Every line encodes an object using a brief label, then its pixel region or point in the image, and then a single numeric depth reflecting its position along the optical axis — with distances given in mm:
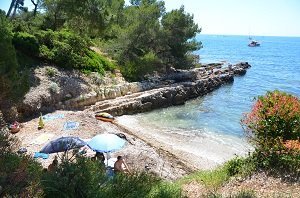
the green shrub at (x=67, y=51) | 22300
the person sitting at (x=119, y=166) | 9877
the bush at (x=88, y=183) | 5540
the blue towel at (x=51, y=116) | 16420
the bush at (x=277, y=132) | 8161
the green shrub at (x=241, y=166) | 8564
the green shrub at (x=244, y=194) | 7039
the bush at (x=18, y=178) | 4844
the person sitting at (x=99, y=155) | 10194
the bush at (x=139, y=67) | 26999
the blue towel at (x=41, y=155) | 11728
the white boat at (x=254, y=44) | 119239
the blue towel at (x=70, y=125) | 14988
